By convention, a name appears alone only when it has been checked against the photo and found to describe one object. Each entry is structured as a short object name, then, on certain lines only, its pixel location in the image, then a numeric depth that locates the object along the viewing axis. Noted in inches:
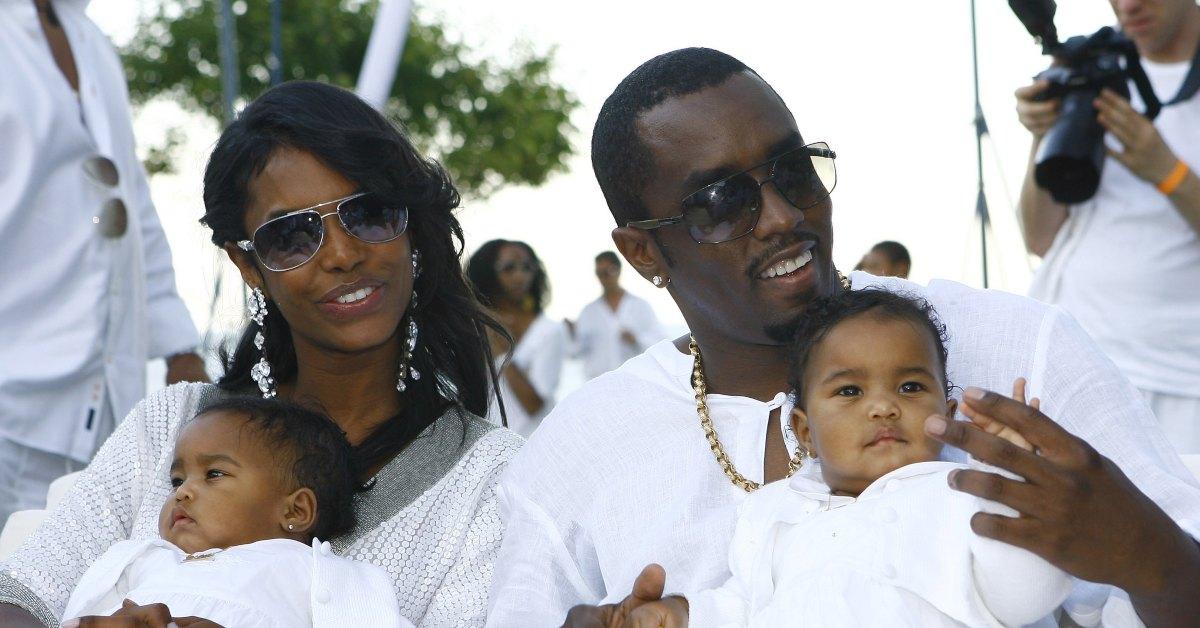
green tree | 909.2
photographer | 157.6
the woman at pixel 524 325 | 350.9
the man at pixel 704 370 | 100.5
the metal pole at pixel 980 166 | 209.2
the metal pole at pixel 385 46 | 236.5
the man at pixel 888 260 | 381.4
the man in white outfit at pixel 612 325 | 488.4
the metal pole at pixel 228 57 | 457.7
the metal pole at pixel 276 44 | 428.1
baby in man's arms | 86.7
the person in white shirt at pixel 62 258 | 162.9
